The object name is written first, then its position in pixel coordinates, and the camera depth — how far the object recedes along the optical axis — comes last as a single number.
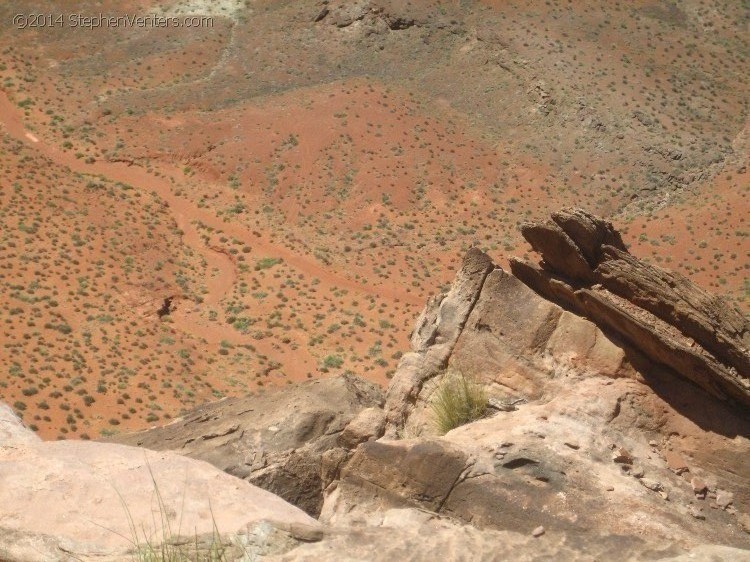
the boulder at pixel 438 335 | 12.97
